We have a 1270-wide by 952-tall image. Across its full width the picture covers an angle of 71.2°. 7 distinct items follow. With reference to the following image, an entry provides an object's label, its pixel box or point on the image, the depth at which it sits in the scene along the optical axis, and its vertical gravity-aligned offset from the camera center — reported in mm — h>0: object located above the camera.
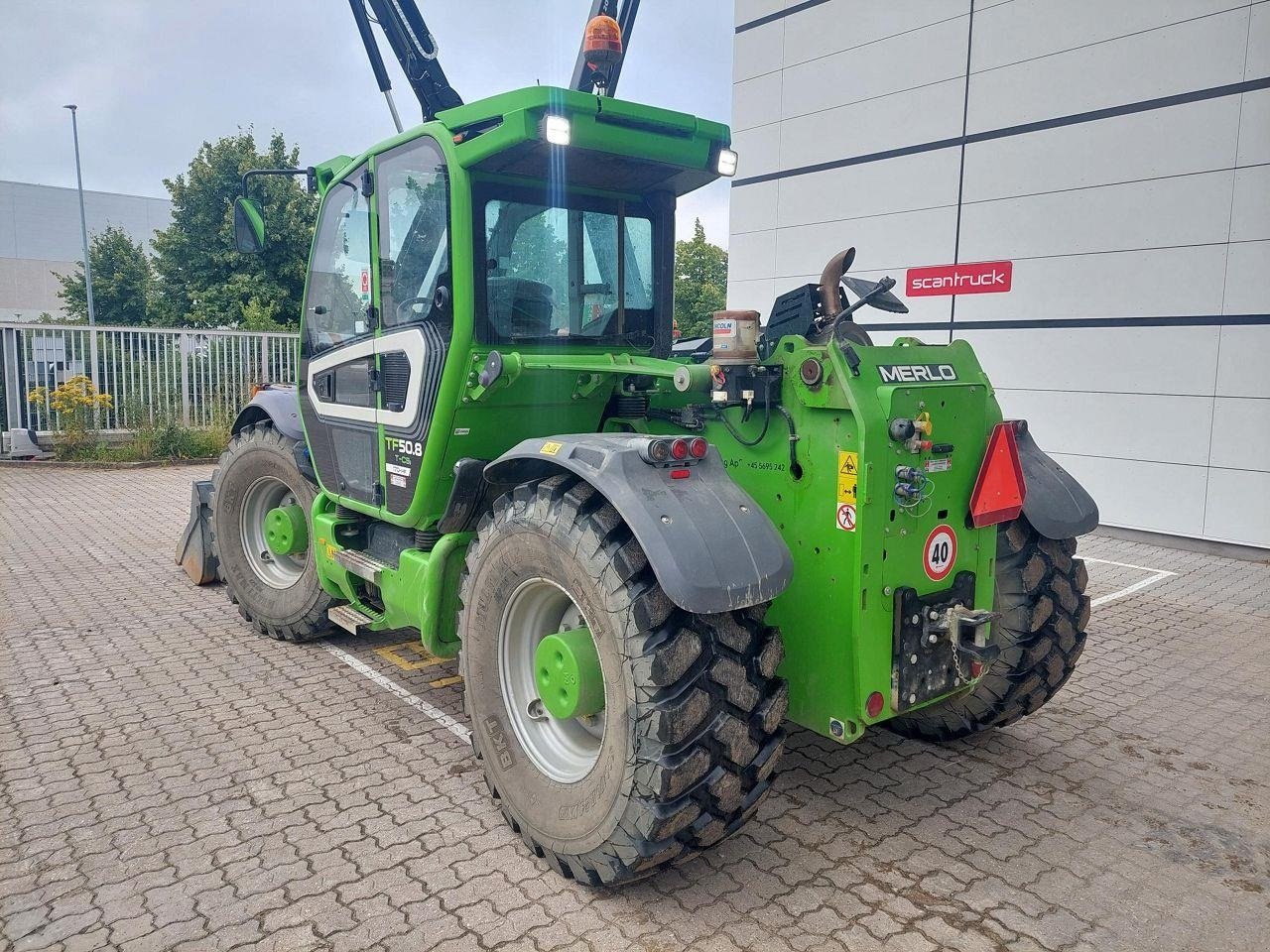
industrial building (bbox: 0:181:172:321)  55062 +9036
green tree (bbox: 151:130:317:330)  22594 +3172
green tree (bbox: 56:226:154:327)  31656 +3137
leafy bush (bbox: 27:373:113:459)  13141 -662
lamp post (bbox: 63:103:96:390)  27919 +3380
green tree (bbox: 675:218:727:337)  36000 +4471
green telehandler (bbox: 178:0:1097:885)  2770 -399
